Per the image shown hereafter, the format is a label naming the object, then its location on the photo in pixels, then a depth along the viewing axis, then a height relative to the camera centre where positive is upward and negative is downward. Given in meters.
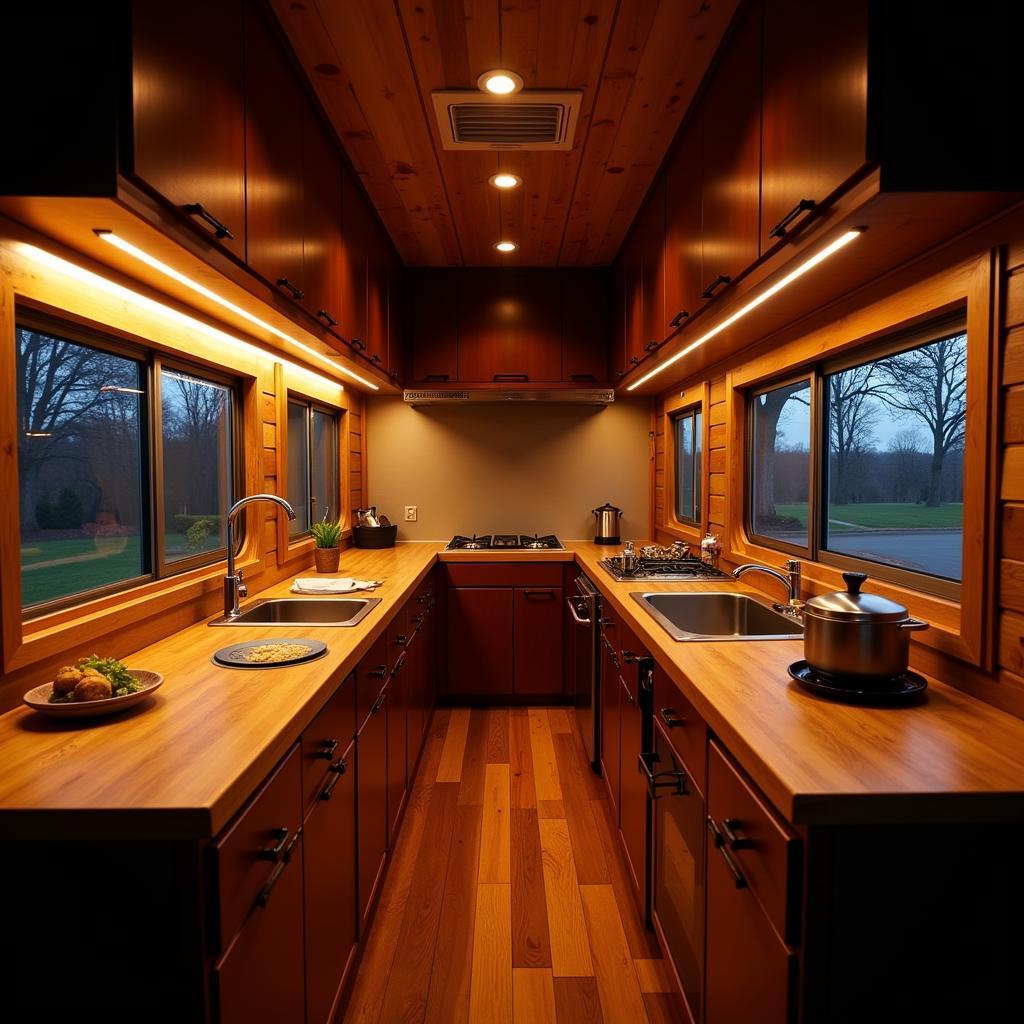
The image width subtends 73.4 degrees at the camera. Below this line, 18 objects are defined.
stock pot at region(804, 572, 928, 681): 1.32 -0.29
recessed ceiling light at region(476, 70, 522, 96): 2.15 +1.28
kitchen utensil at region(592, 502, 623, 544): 4.38 -0.25
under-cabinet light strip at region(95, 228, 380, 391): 1.43 +0.52
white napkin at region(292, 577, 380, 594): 2.64 -0.40
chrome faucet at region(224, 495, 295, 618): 2.15 -0.31
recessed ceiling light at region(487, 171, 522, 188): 2.91 +1.30
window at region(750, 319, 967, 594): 1.70 +0.08
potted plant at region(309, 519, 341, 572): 3.16 -0.30
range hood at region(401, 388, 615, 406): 4.14 +0.54
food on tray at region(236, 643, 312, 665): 1.69 -0.43
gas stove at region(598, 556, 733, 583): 2.85 -0.37
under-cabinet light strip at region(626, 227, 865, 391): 1.47 +0.54
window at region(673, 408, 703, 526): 3.75 +0.12
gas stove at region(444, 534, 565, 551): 4.11 -0.36
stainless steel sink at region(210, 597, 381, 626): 2.46 -0.46
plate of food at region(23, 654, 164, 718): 1.24 -0.40
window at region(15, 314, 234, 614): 1.58 +0.05
